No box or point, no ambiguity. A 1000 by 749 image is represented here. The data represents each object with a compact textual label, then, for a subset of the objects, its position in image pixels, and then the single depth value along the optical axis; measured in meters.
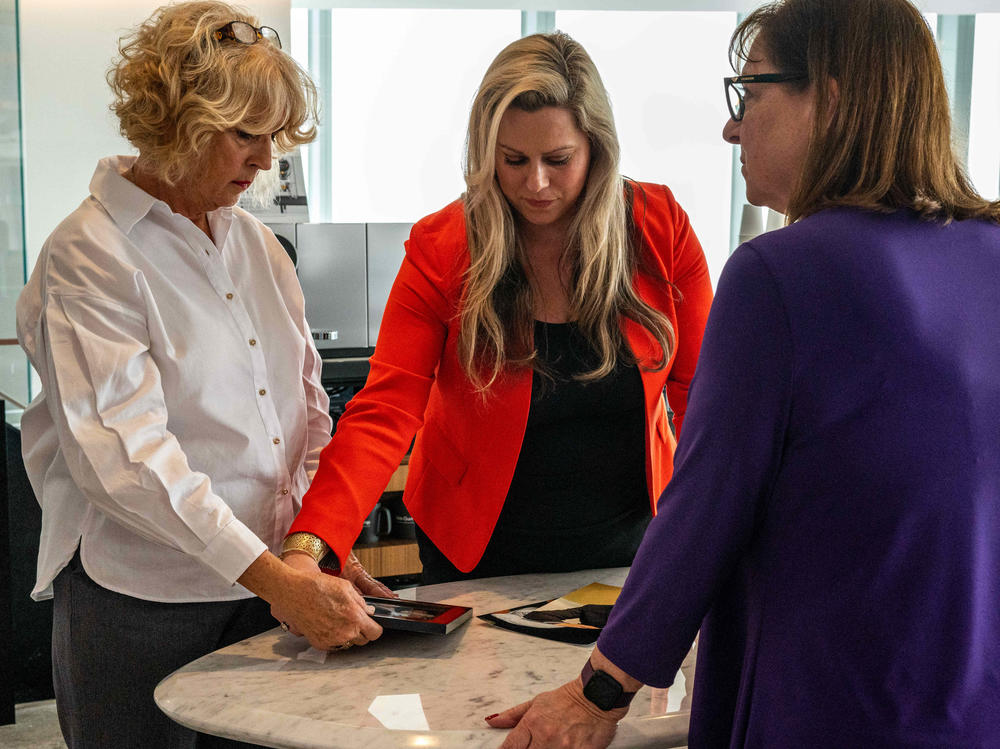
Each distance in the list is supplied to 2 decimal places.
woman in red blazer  1.72
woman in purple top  0.91
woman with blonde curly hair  1.35
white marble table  1.16
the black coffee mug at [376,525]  3.97
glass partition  2.61
